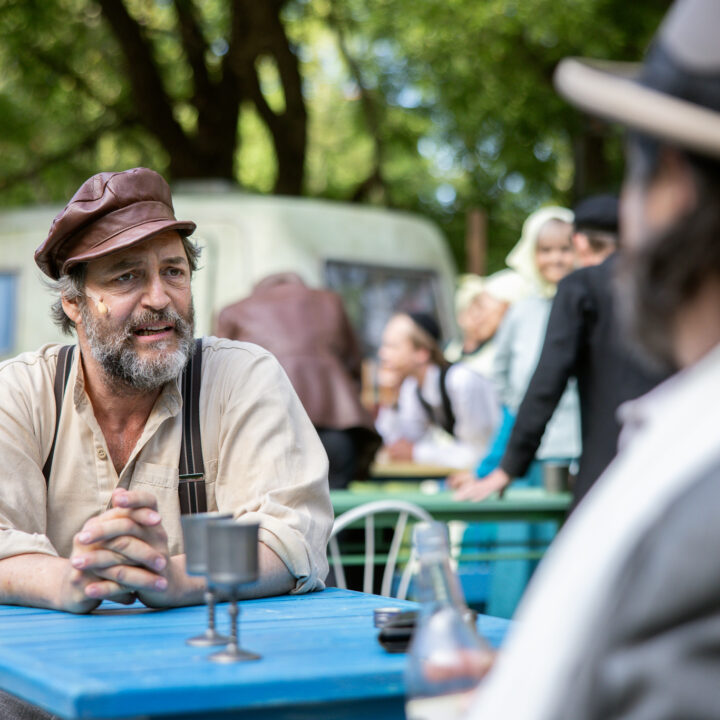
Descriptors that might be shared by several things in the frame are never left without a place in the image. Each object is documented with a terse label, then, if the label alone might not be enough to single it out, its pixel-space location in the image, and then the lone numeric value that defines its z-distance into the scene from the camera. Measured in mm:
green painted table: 5152
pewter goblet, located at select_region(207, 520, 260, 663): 1974
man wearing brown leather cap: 2793
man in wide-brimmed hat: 1070
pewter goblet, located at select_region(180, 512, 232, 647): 2055
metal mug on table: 5617
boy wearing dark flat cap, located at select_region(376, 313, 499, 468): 7859
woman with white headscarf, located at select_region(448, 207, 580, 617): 5785
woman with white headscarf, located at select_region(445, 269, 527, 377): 8188
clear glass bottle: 1593
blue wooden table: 1795
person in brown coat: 6566
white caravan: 9961
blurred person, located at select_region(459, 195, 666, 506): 4543
